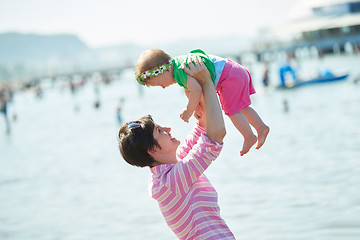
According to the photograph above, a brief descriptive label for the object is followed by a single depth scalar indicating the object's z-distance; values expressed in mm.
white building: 61469
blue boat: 29141
